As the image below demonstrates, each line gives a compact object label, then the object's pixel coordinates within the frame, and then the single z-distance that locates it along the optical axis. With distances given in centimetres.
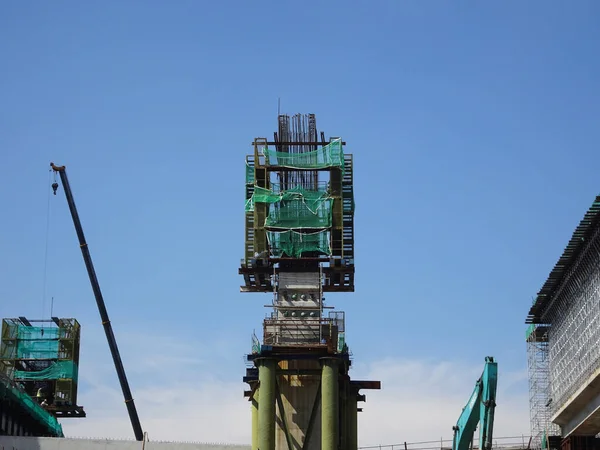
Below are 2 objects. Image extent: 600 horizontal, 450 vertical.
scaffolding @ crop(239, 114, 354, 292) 9938
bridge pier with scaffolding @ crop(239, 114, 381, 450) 9244
